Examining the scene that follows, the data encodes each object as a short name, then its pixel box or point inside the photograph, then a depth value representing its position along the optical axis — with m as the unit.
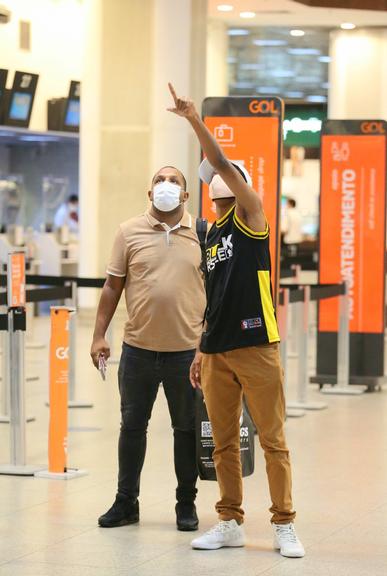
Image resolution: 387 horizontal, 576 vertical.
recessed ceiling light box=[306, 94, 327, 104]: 32.97
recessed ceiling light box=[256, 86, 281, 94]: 31.38
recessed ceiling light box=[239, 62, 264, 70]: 28.80
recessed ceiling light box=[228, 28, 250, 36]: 24.98
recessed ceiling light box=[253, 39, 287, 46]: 26.14
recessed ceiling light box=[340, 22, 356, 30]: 24.70
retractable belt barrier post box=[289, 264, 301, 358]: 15.52
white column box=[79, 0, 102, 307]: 18.06
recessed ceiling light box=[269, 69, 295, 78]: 29.59
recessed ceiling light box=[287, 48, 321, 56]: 27.42
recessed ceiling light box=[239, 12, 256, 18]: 22.65
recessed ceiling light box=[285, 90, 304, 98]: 32.06
